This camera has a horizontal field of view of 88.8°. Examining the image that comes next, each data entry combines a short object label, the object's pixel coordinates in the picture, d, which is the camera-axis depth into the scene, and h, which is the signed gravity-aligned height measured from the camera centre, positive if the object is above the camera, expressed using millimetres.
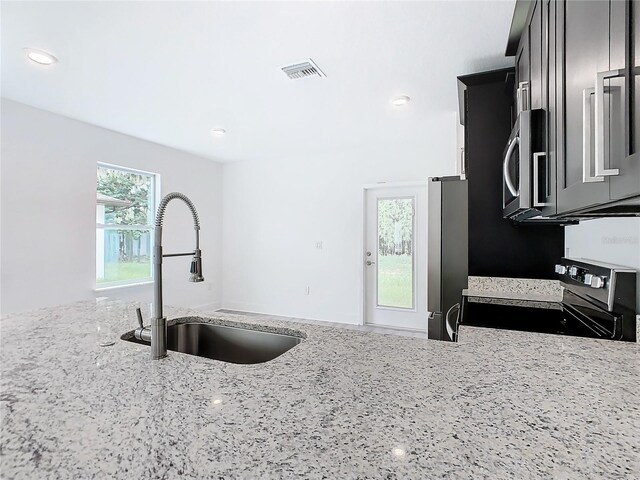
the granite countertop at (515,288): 1970 -316
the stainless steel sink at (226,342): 1309 -436
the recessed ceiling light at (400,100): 2991 +1297
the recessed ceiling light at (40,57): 2238 +1281
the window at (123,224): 3898 +180
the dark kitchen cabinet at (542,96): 1051 +546
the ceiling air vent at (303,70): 2398 +1283
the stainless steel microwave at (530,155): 1135 +293
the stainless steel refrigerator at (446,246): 2258 -49
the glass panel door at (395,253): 4301 -185
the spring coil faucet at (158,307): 950 -209
